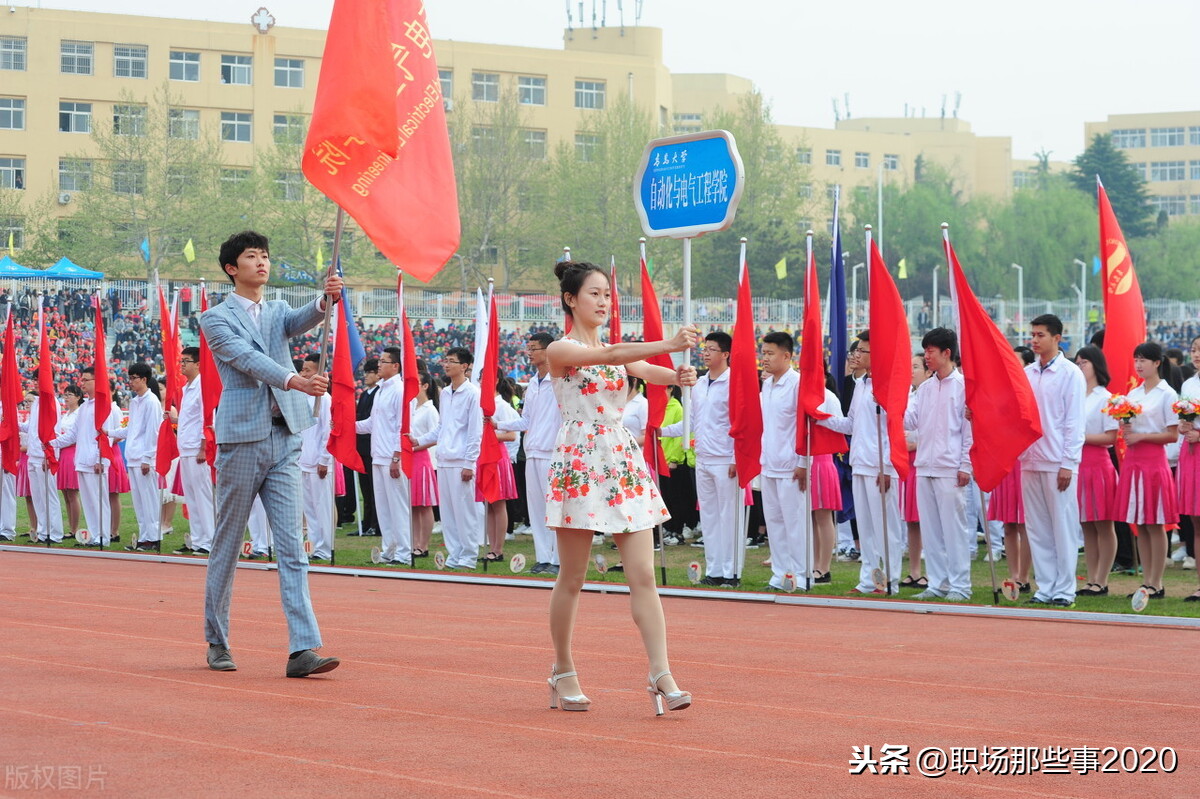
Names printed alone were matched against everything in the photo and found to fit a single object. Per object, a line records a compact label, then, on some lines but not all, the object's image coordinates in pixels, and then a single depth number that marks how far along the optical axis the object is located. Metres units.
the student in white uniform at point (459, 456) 14.62
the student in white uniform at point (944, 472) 11.10
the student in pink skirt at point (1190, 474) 10.84
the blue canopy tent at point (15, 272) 40.78
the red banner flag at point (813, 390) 11.48
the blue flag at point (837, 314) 11.88
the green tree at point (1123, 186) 81.50
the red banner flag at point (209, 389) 15.03
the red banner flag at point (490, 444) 14.11
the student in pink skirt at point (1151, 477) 10.91
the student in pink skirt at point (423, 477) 15.00
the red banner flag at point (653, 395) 12.66
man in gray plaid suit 7.12
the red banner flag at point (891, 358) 11.22
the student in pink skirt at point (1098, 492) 11.21
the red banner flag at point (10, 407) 17.59
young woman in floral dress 6.20
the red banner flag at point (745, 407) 11.77
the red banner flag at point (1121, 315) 12.49
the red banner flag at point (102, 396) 16.70
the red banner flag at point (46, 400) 17.33
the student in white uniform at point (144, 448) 17.09
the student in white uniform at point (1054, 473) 10.63
